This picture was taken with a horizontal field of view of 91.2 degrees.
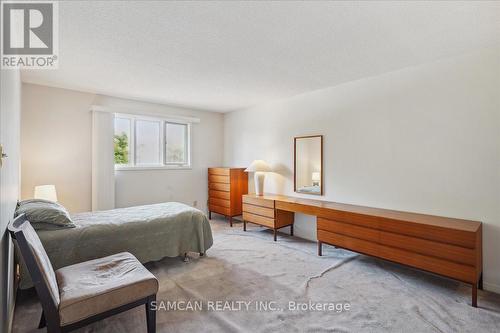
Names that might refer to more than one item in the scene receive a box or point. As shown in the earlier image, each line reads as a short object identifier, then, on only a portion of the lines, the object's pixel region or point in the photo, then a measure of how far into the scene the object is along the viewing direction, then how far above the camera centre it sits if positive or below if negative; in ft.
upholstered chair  4.57 -2.63
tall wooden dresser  15.48 -1.54
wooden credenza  7.02 -2.40
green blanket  7.35 -2.42
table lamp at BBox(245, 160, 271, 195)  14.08 -0.47
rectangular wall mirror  12.37 +0.10
